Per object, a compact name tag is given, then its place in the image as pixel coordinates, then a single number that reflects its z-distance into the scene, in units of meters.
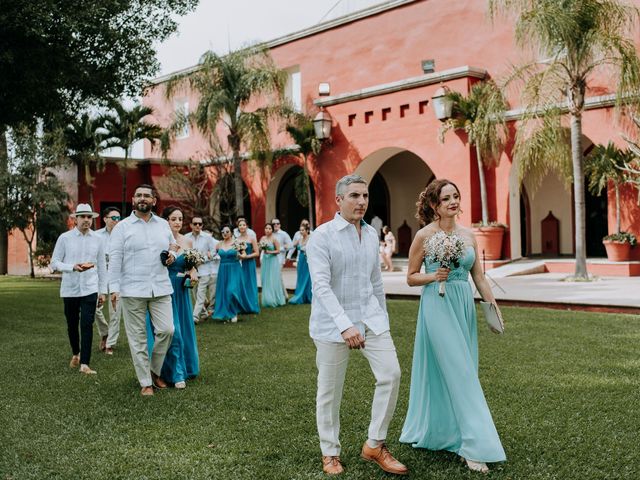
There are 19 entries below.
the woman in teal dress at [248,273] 13.14
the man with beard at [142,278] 6.93
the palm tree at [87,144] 27.66
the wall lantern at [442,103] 20.39
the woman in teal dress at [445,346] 4.61
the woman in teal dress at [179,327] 7.28
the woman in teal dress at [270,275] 14.98
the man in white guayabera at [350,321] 4.47
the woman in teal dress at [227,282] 12.65
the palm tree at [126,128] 28.05
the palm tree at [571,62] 15.94
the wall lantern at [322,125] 24.17
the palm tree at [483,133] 19.30
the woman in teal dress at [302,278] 15.29
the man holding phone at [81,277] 8.13
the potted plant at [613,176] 17.59
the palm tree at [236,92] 23.61
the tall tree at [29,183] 26.30
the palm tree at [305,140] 24.61
